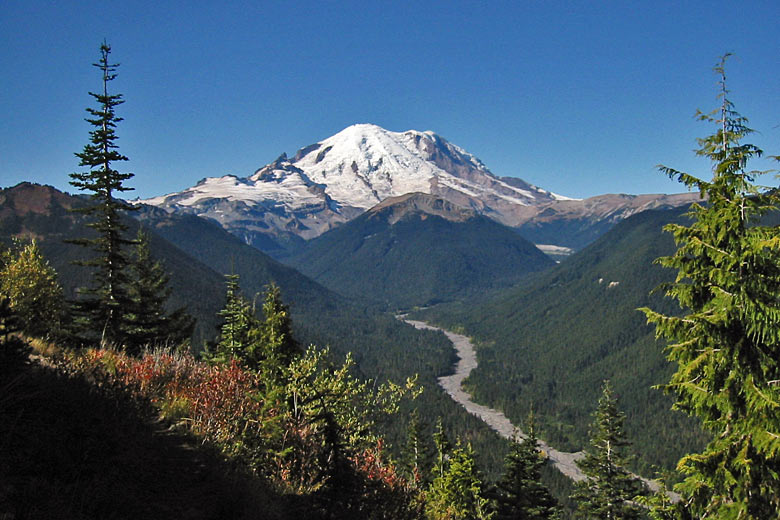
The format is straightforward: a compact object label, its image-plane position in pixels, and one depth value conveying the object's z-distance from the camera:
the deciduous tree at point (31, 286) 23.98
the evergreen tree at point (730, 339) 10.22
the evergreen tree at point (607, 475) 25.72
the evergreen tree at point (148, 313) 26.22
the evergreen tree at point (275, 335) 19.56
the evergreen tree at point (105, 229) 23.41
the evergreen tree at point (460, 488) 20.72
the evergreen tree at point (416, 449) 36.23
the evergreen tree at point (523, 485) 27.48
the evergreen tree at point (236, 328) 24.75
